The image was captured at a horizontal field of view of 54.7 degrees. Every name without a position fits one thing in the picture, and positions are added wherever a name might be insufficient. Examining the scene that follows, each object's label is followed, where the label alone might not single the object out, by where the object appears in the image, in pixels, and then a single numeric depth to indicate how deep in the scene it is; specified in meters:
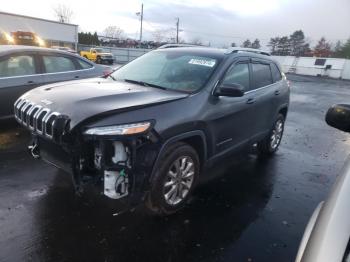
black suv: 3.05
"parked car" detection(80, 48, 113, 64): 35.19
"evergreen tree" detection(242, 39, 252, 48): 88.40
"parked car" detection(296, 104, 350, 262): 1.40
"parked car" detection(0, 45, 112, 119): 6.01
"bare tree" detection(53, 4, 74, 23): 74.72
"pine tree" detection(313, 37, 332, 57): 63.03
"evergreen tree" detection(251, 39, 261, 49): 86.56
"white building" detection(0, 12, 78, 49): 38.12
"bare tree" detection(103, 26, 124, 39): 94.31
